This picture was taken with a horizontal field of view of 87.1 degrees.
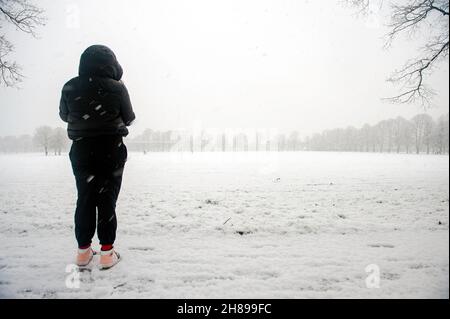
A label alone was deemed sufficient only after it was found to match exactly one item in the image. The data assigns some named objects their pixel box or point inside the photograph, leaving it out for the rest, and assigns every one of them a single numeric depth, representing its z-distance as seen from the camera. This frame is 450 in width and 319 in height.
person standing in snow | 2.57
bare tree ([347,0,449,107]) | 5.98
